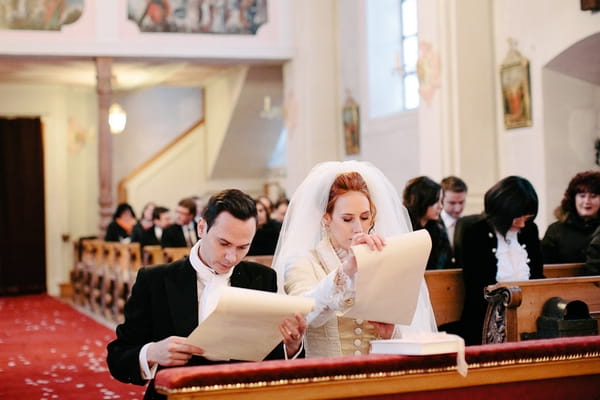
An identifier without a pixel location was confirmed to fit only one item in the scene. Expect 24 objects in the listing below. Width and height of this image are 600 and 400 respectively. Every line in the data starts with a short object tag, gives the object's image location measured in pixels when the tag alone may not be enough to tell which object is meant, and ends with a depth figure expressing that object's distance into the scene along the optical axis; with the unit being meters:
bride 3.29
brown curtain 18.38
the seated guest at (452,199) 8.17
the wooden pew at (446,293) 5.61
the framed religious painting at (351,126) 15.09
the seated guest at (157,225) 12.38
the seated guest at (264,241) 9.29
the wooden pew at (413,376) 2.59
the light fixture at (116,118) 15.50
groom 2.98
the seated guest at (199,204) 14.13
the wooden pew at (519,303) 4.70
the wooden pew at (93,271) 14.23
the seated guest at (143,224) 13.20
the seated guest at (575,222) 6.50
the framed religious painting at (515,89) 10.88
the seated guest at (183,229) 10.88
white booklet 2.82
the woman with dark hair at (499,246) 5.07
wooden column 14.90
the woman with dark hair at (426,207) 6.26
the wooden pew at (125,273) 12.10
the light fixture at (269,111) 17.41
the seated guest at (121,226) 14.30
